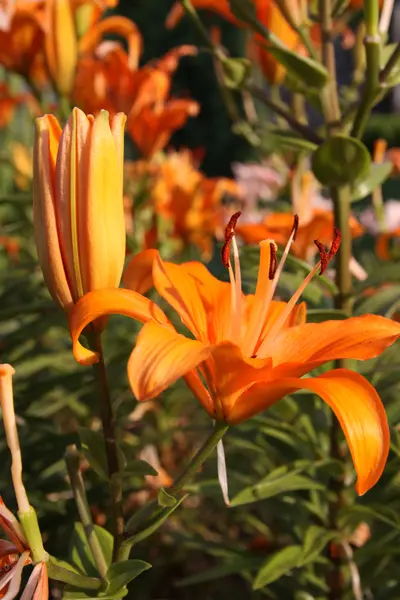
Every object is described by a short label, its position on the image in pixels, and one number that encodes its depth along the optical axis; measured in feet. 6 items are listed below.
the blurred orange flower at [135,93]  3.21
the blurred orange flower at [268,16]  2.70
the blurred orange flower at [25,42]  3.07
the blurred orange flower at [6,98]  3.97
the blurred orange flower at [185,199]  4.09
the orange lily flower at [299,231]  2.74
